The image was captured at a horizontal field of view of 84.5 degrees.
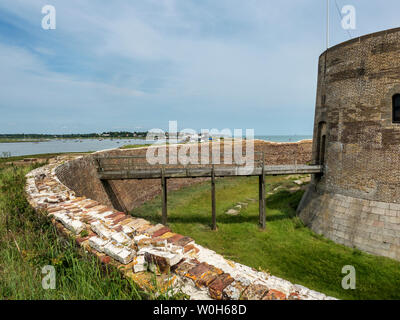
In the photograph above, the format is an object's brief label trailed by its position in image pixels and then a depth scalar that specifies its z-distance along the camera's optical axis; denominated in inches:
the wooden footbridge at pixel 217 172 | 458.0
